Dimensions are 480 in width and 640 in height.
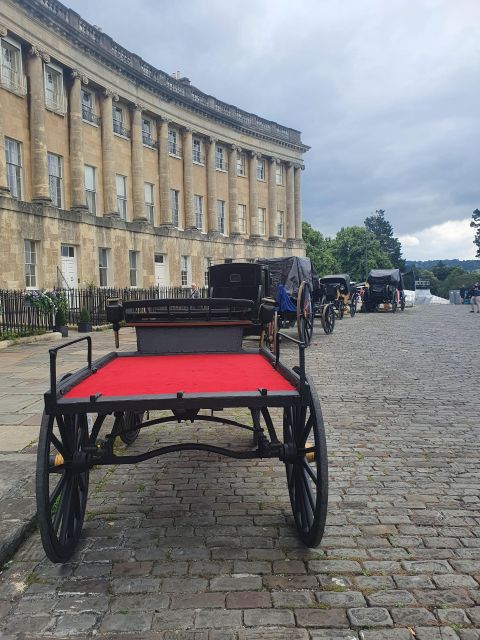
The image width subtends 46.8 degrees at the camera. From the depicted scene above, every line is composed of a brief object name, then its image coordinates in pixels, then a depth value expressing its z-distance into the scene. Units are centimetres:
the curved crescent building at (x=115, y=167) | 2548
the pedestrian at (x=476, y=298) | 3656
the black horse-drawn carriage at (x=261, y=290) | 1486
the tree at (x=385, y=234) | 13638
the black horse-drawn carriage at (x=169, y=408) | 325
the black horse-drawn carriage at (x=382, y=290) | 3784
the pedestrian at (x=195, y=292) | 3697
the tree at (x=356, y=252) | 9244
